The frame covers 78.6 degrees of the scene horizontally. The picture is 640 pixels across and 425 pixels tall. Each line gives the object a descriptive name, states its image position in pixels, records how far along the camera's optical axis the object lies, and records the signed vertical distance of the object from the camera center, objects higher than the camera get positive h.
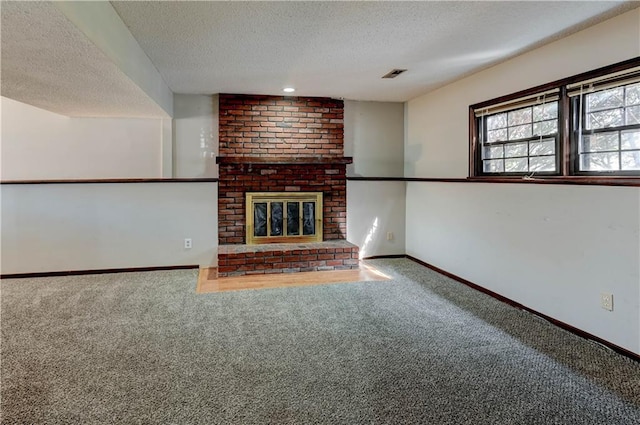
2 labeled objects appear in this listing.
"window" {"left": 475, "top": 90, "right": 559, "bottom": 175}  3.20 +0.71
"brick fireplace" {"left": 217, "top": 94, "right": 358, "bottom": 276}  4.75 +0.63
